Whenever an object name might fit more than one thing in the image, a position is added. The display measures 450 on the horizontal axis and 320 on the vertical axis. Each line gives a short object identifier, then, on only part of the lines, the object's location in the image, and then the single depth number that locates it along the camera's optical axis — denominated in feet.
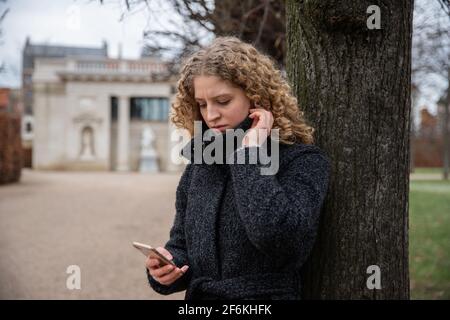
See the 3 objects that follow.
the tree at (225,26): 15.88
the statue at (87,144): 104.47
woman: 5.48
